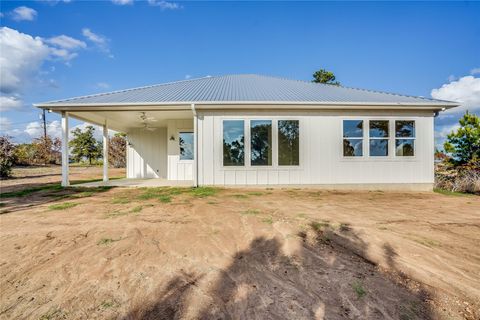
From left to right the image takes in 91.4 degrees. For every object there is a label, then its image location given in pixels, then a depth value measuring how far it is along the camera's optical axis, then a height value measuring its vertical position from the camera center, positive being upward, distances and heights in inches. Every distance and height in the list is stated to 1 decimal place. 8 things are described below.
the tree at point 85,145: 979.3 +59.6
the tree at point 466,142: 397.7 +24.8
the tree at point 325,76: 867.6 +300.6
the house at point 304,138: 336.5 +28.7
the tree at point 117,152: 833.5 +24.1
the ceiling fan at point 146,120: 386.4 +69.6
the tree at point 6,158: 466.9 +3.3
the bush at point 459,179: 365.0 -37.1
